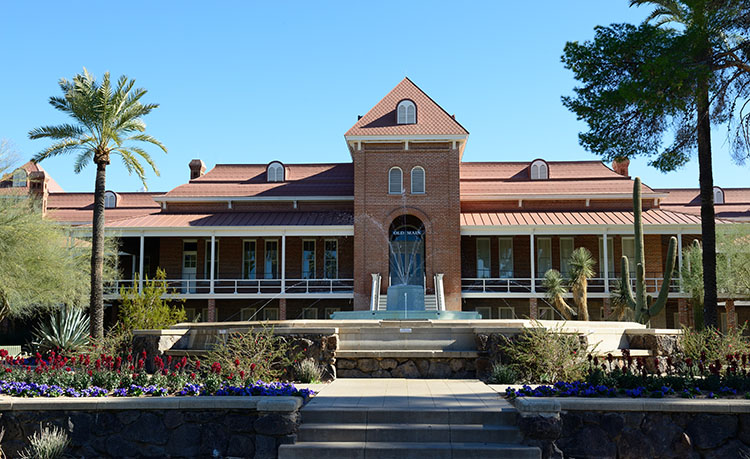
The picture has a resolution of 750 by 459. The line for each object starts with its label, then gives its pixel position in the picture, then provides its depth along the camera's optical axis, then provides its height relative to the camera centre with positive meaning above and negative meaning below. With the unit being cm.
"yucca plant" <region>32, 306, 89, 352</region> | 2380 -207
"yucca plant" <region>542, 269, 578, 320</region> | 2775 -74
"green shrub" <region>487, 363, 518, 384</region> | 1213 -174
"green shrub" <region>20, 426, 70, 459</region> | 868 -210
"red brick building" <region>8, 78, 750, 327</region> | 3019 +201
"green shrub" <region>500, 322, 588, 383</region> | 1134 -135
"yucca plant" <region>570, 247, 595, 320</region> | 2727 -7
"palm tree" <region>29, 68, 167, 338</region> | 2245 +481
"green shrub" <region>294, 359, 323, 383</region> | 1265 -175
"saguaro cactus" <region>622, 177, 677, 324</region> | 2056 -21
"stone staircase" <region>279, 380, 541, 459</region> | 827 -193
